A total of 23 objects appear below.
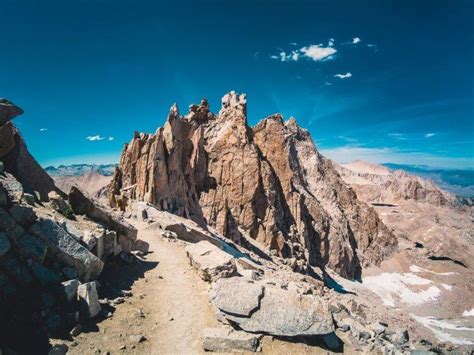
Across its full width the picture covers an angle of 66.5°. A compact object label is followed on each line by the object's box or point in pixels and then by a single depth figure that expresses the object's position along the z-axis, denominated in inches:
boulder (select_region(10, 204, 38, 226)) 458.3
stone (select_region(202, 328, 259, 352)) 473.1
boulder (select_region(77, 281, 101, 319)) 467.2
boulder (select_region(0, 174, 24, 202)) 504.3
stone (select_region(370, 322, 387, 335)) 686.5
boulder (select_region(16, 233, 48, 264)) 448.1
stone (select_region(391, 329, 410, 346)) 664.2
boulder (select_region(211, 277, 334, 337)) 500.4
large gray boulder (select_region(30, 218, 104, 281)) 475.8
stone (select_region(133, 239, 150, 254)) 757.3
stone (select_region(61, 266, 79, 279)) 479.2
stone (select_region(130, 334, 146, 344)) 460.1
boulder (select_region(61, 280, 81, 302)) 454.6
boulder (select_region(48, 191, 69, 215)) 606.2
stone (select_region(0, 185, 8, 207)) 449.0
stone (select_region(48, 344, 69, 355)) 382.0
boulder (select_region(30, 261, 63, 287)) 448.5
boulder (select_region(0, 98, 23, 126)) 577.6
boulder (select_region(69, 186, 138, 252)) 655.1
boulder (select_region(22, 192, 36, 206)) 544.1
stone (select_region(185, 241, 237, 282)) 639.1
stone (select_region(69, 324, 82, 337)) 432.4
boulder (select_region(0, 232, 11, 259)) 413.7
